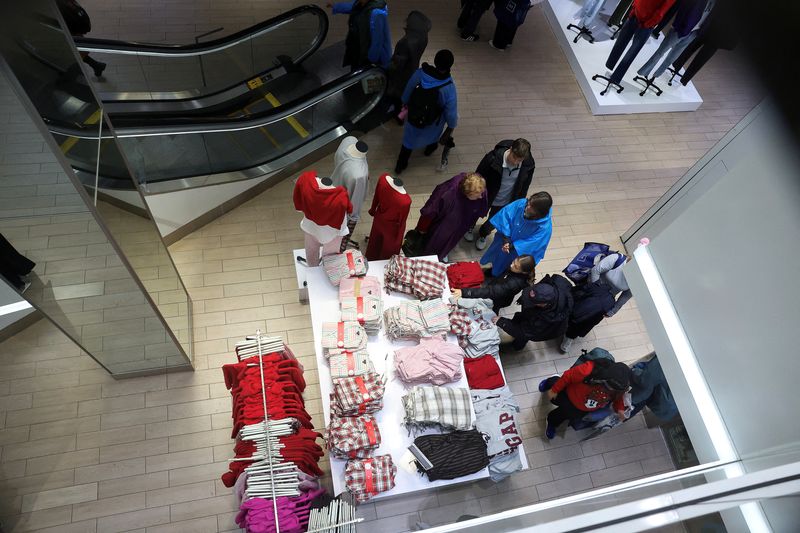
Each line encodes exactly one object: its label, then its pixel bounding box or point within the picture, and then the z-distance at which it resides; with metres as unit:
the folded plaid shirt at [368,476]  4.48
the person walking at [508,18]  8.66
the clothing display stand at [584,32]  9.41
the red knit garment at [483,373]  5.29
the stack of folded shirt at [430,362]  5.00
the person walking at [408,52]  6.96
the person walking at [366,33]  6.91
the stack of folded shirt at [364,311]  5.17
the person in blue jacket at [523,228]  5.54
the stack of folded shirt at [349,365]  4.91
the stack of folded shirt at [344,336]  5.00
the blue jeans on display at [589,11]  9.24
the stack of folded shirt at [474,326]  5.37
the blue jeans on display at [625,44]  8.38
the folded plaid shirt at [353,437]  4.56
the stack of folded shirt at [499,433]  5.02
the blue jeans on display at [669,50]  8.69
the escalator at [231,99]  5.95
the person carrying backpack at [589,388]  5.01
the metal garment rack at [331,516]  4.05
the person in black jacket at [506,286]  5.60
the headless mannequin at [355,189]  5.41
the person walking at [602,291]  5.65
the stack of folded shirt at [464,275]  5.74
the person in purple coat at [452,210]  5.64
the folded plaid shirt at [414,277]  5.48
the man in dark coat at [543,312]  5.26
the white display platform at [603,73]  9.03
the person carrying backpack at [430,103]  6.33
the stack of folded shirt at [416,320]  5.20
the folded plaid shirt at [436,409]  4.77
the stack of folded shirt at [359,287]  5.34
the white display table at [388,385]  4.67
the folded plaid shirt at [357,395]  4.73
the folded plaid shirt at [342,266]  5.39
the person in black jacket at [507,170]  5.87
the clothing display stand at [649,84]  9.14
